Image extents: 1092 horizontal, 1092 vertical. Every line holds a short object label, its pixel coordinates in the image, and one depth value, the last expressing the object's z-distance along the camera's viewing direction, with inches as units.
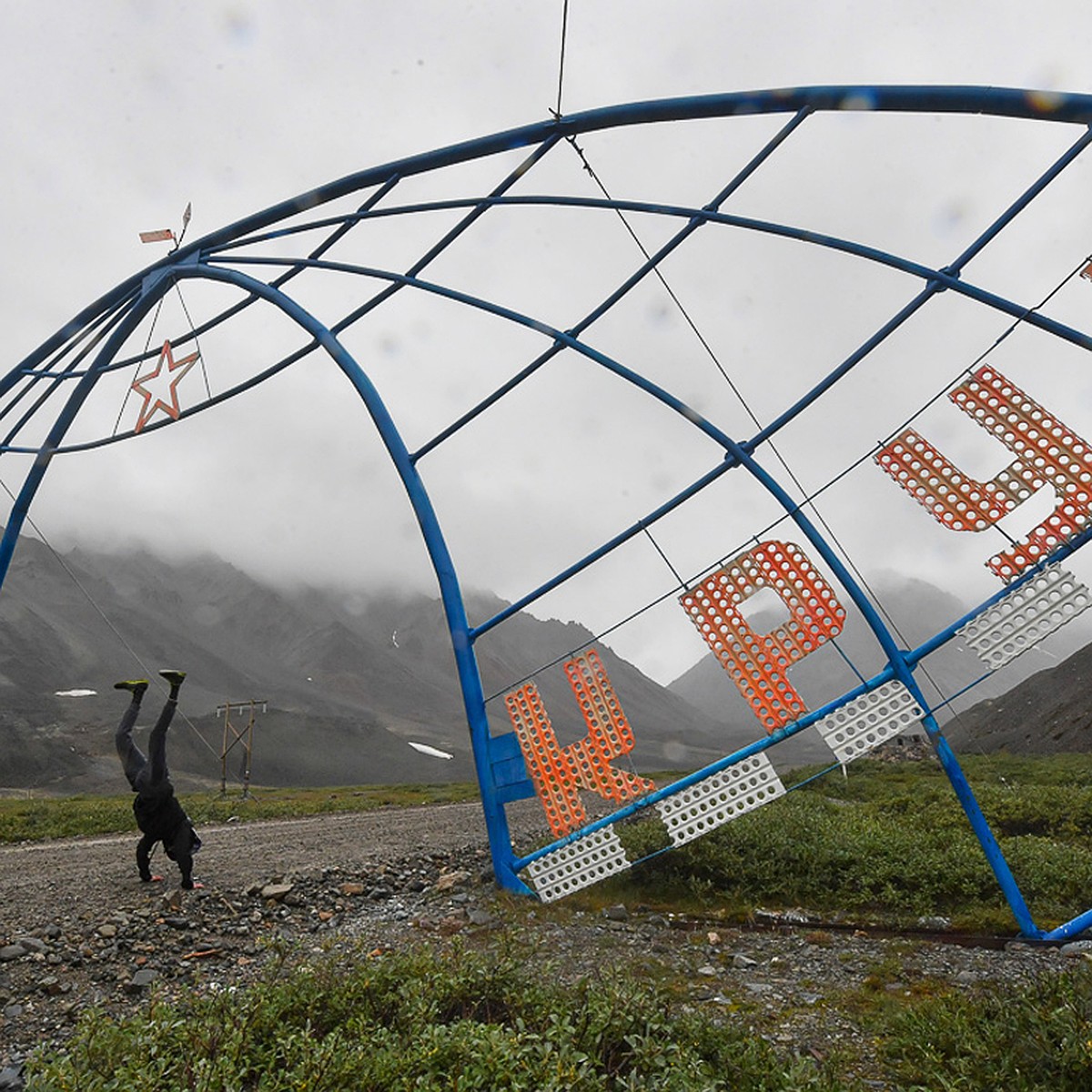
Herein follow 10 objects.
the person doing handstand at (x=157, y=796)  396.5
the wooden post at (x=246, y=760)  1366.1
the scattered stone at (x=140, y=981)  281.4
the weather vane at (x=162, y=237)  550.9
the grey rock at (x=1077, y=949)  280.1
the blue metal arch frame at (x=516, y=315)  301.7
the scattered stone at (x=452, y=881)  423.2
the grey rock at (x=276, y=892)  395.9
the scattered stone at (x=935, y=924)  338.6
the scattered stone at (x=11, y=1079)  204.8
